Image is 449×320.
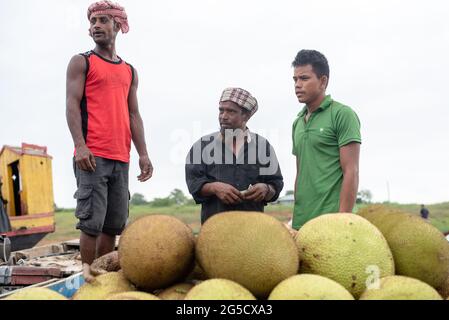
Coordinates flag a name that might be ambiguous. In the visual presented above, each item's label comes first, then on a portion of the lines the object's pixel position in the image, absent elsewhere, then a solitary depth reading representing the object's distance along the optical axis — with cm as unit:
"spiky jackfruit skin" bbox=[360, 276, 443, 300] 132
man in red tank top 312
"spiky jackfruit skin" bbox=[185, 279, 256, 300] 130
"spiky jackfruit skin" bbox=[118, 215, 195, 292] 162
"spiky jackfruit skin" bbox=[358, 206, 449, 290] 170
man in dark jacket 303
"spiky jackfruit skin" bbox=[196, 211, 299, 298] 146
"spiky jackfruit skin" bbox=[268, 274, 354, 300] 128
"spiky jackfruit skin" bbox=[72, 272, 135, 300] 154
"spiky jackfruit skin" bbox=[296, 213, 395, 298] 151
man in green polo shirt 296
